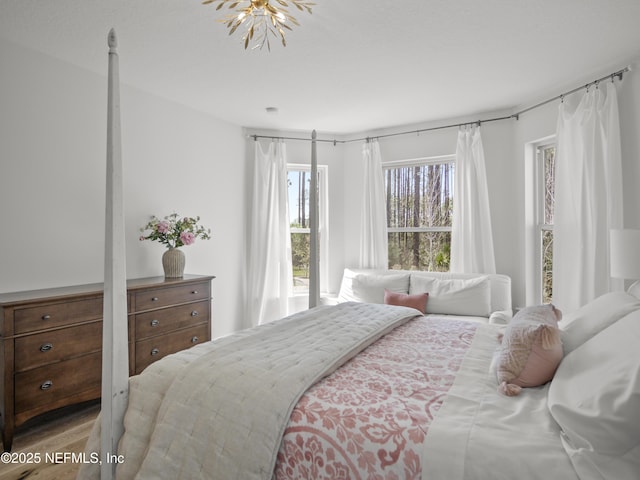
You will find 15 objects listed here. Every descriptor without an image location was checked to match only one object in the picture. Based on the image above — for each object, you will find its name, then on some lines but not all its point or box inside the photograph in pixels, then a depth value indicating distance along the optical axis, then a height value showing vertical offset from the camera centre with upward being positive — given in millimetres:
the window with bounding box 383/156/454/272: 4410 +360
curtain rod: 2891 +1271
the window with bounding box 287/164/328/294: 4836 +296
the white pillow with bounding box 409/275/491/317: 3543 -509
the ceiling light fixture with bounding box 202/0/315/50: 1941 +1341
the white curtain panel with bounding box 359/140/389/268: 4574 +344
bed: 1004 -537
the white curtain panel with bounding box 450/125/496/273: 3965 +319
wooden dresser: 2174 -622
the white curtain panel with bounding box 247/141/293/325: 4477 +33
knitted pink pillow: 1384 -426
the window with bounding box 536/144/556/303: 3689 +303
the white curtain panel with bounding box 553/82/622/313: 2822 +348
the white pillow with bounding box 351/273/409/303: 3951 -445
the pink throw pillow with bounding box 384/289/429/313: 3648 -550
